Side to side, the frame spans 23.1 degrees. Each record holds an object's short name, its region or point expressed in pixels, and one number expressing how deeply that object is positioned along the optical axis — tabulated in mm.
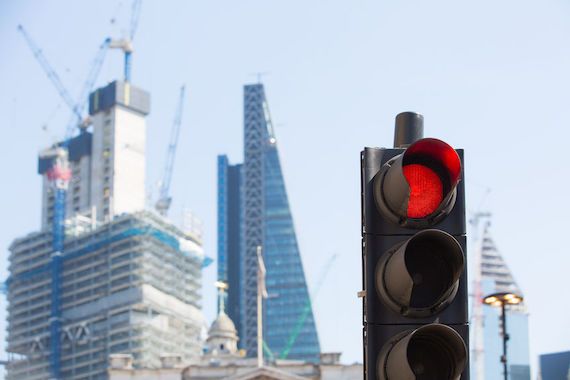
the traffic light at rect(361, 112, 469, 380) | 7457
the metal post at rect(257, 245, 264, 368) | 113438
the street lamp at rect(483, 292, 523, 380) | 32812
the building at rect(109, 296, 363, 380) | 112625
